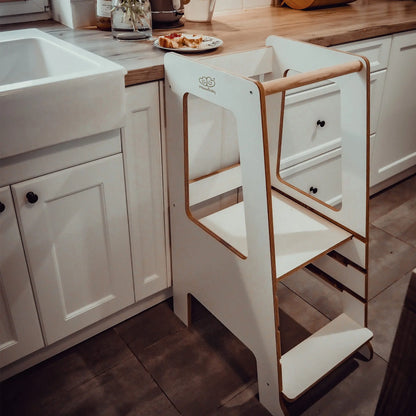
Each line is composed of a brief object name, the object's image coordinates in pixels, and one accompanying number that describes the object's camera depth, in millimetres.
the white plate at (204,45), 1326
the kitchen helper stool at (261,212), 1073
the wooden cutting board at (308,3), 2039
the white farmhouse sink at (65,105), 992
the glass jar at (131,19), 1417
